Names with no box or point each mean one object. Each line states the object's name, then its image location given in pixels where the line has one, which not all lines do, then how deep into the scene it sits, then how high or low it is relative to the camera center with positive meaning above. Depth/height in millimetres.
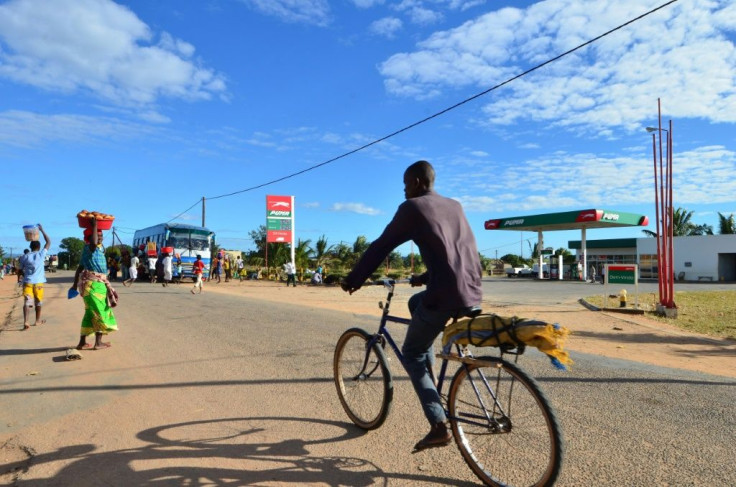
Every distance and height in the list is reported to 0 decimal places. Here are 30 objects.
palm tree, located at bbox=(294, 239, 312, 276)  37122 +758
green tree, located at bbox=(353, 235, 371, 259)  47569 +1931
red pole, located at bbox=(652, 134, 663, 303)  14312 +1892
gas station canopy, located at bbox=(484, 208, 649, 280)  37031 +3298
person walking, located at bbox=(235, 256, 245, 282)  35156 -185
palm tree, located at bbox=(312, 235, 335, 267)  39406 +1085
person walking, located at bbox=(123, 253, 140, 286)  25550 -101
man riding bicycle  3111 -9
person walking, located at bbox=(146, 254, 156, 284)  29266 -63
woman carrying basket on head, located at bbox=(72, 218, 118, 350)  6996 -274
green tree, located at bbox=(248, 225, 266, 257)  46906 +2717
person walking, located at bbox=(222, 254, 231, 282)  33719 -169
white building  41531 +550
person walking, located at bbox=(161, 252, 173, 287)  24734 -57
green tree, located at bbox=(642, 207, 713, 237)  53281 +4068
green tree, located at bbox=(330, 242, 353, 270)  42341 +756
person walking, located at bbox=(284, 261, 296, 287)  30281 -414
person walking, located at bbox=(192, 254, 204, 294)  19234 -283
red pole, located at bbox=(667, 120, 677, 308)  14188 +2557
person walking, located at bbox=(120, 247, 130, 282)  32406 +323
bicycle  2814 -937
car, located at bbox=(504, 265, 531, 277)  57812 -838
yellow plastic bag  2748 -397
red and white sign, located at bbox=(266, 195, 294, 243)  35531 +3366
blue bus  28812 +1451
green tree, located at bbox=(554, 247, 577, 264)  60369 +969
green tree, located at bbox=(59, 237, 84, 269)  89938 +3041
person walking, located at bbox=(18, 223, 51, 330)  9141 -156
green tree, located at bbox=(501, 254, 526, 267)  83812 +659
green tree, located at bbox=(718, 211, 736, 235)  49938 +3743
